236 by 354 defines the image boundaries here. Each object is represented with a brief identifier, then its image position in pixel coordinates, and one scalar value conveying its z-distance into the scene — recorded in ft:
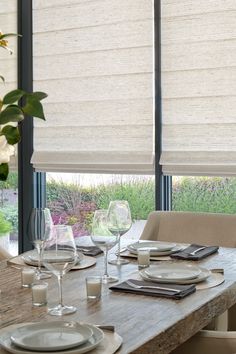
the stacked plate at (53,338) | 4.43
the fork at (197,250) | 7.99
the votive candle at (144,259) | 7.38
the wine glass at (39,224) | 6.56
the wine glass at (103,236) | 6.66
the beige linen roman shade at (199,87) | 12.03
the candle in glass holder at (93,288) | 5.95
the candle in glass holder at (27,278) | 6.56
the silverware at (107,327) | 4.91
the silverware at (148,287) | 6.11
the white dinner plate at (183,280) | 6.45
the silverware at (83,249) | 8.25
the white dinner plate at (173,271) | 6.58
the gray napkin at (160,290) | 5.99
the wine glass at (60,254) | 5.35
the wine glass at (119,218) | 6.98
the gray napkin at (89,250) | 8.11
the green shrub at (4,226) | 14.66
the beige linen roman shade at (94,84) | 12.95
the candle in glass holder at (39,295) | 5.77
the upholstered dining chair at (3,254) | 8.52
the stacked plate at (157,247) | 8.03
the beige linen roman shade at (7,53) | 14.62
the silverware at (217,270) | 6.99
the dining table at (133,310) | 4.99
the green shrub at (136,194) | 13.23
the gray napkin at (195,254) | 7.84
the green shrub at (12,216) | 14.94
